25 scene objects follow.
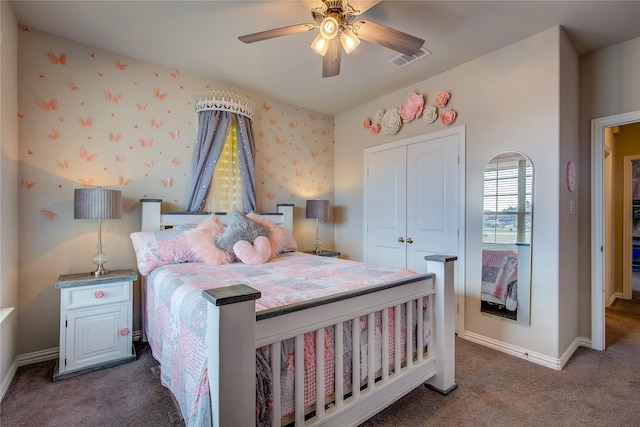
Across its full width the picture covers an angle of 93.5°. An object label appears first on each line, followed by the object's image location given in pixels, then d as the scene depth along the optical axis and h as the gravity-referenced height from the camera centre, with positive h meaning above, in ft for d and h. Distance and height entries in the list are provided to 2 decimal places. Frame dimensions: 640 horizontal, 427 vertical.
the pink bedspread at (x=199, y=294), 4.18 -1.42
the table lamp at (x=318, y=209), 12.78 +0.18
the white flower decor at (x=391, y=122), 11.63 +3.61
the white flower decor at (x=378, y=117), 12.27 +3.99
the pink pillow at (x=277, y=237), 9.60 -0.82
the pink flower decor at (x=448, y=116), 9.93 +3.26
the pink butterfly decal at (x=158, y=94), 9.78 +3.86
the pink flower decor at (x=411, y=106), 10.88 +3.96
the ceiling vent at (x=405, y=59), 9.01 +4.81
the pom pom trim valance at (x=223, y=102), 10.53 +3.98
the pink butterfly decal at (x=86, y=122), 8.57 +2.58
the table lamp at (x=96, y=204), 7.48 +0.20
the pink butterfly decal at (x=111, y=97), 8.95 +3.46
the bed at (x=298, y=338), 3.58 -1.98
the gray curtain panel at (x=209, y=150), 10.33 +2.24
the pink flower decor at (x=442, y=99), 10.09 +3.90
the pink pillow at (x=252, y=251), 8.38 -1.09
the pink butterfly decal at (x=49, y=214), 8.05 -0.06
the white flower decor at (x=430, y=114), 10.44 +3.52
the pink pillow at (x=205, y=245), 8.18 -0.91
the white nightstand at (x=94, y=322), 7.12 -2.72
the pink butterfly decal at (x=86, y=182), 8.57 +0.86
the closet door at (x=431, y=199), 10.05 +0.51
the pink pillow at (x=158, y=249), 7.86 -0.98
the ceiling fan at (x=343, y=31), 5.94 +3.72
